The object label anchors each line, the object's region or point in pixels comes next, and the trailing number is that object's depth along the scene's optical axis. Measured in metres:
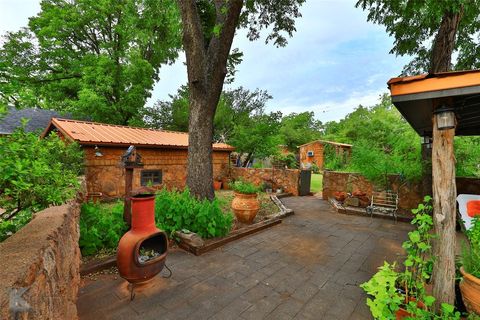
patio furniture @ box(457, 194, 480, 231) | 4.90
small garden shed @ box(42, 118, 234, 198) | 7.91
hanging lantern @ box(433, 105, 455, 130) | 2.22
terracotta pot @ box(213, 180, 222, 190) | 12.34
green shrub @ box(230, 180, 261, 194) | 5.60
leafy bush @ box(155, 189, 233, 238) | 4.40
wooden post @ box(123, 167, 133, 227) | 3.14
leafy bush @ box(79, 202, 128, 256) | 3.53
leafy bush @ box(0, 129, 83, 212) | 1.70
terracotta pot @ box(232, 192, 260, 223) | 5.61
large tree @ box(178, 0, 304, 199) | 5.56
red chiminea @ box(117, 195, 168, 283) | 2.67
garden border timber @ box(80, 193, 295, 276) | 3.21
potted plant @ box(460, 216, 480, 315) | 1.98
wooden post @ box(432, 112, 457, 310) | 2.23
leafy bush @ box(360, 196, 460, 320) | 1.99
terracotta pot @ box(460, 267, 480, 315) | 1.97
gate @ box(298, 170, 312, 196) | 10.80
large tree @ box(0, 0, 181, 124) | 13.10
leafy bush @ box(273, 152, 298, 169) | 14.54
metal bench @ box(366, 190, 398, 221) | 7.00
